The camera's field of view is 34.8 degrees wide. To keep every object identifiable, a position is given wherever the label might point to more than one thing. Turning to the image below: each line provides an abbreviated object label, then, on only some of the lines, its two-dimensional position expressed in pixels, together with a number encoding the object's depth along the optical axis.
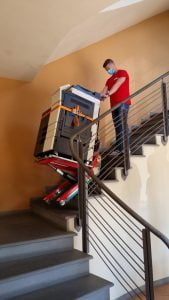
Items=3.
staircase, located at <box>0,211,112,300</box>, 2.04
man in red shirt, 3.41
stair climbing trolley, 2.81
